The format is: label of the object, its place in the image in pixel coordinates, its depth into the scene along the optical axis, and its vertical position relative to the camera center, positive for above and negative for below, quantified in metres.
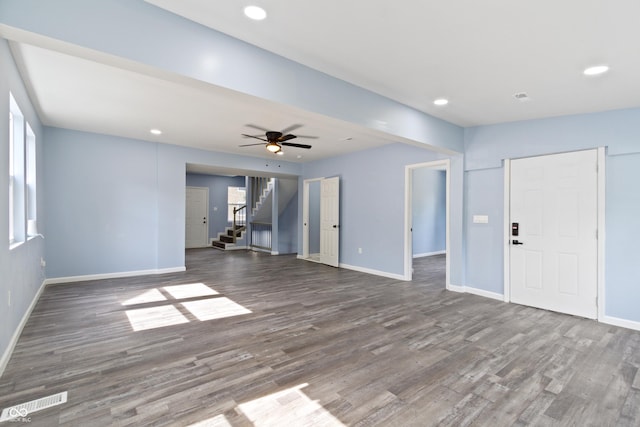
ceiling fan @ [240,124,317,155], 4.92 +1.21
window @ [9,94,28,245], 3.28 +0.42
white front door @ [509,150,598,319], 4.02 -0.25
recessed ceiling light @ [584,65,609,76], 2.86 +1.34
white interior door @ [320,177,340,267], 7.44 -0.18
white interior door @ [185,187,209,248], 10.85 -0.14
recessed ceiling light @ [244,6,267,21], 2.18 +1.43
